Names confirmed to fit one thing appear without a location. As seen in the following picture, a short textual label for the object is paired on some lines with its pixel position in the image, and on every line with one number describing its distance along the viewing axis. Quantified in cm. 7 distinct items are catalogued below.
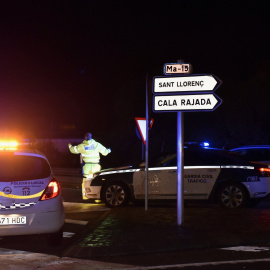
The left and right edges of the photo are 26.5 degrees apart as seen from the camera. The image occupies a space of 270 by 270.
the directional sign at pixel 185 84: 980
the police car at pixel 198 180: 1288
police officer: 1451
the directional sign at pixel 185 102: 975
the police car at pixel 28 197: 823
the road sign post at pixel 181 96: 980
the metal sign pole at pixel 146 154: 1162
